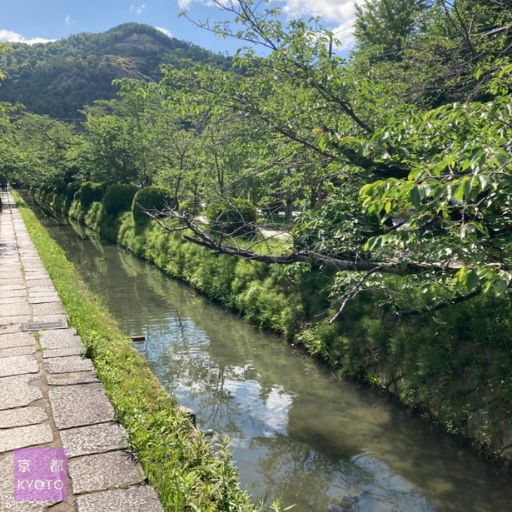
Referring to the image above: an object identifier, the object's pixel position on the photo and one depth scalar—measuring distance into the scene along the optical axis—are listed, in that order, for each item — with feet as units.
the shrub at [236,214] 41.63
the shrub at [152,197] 58.23
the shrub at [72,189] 101.81
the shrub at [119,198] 70.64
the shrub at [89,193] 86.78
